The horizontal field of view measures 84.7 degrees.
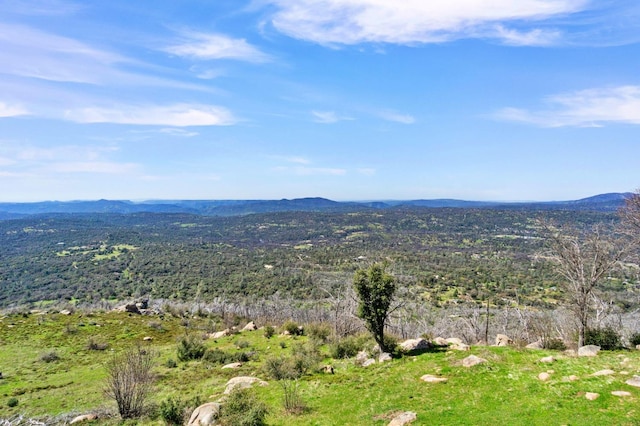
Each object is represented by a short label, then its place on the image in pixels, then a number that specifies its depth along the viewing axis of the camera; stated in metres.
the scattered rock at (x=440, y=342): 26.56
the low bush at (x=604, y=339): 21.59
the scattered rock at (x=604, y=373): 15.73
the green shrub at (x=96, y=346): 45.81
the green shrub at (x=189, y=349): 38.95
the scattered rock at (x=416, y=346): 25.45
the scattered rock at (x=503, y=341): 27.32
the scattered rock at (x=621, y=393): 13.52
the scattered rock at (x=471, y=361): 19.66
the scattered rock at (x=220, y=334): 50.53
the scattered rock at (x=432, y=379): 18.42
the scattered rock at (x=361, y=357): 25.92
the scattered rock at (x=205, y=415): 17.14
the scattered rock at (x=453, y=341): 26.43
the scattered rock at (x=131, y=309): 68.56
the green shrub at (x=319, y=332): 40.77
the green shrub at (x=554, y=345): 23.25
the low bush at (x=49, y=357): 39.75
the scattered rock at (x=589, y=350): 19.56
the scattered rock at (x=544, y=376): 16.34
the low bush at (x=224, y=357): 37.03
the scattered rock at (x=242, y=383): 23.67
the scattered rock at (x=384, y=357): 24.30
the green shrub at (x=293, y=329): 47.21
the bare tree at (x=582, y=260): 21.28
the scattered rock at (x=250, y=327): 54.29
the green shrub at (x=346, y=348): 30.33
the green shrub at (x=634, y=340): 22.48
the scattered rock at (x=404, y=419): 14.48
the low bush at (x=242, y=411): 16.06
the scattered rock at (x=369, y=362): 24.61
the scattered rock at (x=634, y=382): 14.19
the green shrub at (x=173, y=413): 18.84
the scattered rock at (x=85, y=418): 22.28
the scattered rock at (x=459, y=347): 23.47
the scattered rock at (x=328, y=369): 25.08
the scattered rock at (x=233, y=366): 33.53
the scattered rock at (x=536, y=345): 23.71
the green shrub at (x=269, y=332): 47.66
